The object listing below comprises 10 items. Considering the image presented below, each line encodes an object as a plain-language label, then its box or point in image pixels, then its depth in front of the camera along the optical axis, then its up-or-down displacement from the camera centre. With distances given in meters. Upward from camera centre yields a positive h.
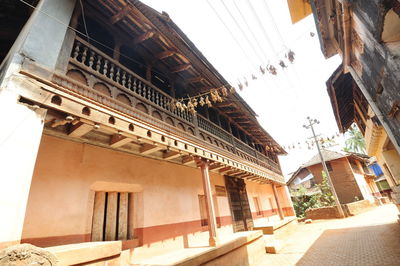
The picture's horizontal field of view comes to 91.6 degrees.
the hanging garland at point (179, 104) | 5.32 +3.06
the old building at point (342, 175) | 22.54 +2.80
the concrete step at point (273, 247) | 8.15 -1.61
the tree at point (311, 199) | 20.64 +0.16
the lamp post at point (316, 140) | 17.64 +5.89
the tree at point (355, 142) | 40.08 +10.49
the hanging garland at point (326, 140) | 11.67 +3.33
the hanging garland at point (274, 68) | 4.12 +2.86
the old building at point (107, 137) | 2.70 +1.81
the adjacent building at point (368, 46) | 2.71 +2.36
